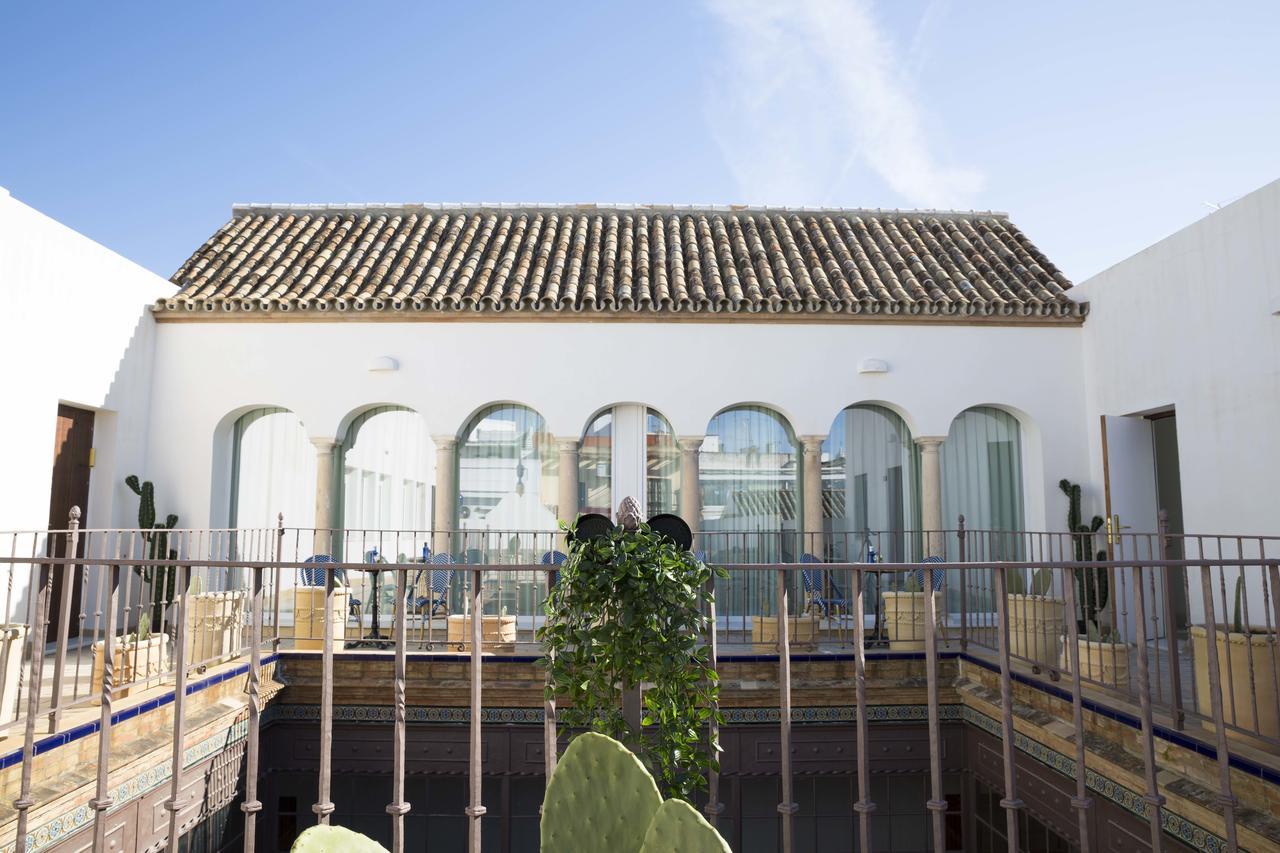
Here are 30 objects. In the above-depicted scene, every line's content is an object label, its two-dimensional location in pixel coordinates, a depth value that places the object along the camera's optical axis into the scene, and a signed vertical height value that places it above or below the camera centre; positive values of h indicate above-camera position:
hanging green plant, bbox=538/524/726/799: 2.88 -0.42
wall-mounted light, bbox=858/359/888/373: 10.20 +2.16
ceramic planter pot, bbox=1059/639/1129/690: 6.54 -1.11
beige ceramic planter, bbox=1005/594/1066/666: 7.32 -0.95
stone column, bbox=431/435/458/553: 10.24 +0.57
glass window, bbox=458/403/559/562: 10.56 +0.82
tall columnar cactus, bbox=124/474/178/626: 9.19 -0.01
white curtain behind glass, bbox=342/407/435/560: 10.59 +0.74
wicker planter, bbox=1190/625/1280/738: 5.22 -1.02
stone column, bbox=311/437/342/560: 10.17 +0.57
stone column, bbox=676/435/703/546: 10.31 +0.64
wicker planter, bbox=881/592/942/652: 8.13 -0.97
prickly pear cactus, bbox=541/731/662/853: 1.84 -0.65
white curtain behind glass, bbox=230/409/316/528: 10.58 +0.83
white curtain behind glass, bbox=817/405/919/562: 10.71 +0.77
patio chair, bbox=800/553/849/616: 9.24 -0.75
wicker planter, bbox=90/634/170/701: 6.06 -1.09
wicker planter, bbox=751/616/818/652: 8.21 -1.11
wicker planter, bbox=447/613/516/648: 8.34 -1.06
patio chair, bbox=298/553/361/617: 8.80 -0.55
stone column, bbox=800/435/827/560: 10.34 +0.55
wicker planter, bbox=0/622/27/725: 4.95 -0.85
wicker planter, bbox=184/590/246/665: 7.20 -0.87
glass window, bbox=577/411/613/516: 10.57 +0.90
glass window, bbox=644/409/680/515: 10.61 +0.90
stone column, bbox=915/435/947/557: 10.40 +0.64
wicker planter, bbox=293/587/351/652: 8.12 -0.92
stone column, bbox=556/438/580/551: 10.28 +0.69
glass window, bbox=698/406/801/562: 10.63 +0.73
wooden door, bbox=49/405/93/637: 8.78 +0.67
